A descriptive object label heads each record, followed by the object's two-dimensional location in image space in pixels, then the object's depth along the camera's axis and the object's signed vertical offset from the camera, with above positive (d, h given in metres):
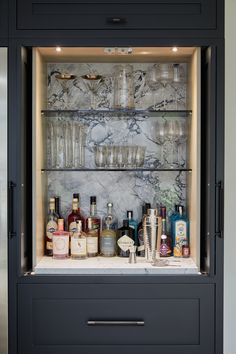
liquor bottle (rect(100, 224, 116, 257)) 2.77 -0.42
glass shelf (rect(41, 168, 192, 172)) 2.73 +0.00
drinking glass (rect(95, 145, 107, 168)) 2.78 +0.07
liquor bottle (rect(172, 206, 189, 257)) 2.76 -0.36
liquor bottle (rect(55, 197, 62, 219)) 2.88 -0.21
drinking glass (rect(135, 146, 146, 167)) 2.78 +0.07
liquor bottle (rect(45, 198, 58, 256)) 2.79 -0.32
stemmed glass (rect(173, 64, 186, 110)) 2.80 +0.52
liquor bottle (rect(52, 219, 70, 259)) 2.67 -0.40
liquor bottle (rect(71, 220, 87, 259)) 2.68 -0.41
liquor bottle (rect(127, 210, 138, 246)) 2.84 -0.31
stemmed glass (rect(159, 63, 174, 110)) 2.76 +0.54
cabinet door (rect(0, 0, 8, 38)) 2.45 +0.76
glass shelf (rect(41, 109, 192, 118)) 2.71 +0.32
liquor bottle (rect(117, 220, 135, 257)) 2.73 -0.38
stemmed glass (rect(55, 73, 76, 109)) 2.90 +0.48
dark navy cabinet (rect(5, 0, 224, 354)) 2.45 -0.53
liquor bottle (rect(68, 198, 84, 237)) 2.84 -0.27
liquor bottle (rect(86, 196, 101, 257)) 2.76 -0.34
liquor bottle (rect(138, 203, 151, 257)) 2.79 -0.37
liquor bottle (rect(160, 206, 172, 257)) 2.77 -0.40
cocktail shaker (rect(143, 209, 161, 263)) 2.68 -0.35
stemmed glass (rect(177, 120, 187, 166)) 2.76 +0.17
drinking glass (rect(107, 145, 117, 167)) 2.77 +0.08
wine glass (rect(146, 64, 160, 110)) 2.78 +0.51
